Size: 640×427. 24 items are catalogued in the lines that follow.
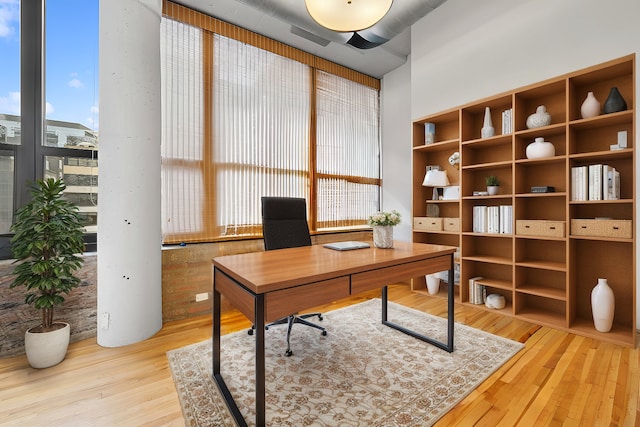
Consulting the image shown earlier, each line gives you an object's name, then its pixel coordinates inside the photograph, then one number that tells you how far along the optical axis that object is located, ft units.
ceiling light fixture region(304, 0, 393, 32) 5.58
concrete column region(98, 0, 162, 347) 7.72
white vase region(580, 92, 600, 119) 8.10
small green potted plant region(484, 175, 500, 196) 10.23
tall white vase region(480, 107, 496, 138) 10.19
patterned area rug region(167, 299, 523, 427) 5.16
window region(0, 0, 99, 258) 7.72
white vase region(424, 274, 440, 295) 11.80
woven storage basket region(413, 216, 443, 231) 11.50
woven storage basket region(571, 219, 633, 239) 7.47
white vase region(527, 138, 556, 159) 8.93
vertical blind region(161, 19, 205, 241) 9.93
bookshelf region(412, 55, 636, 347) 8.11
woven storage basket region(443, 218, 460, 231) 10.98
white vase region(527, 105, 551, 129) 8.97
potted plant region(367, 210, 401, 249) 7.31
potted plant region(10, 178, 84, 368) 6.59
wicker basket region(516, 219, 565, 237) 8.52
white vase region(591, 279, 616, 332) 7.73
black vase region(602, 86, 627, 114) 7.68
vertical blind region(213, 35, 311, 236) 11.07
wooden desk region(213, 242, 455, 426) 4.43
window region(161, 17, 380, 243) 10.15
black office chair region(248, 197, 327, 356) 8.54
